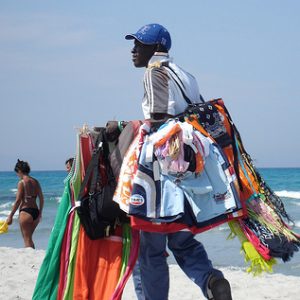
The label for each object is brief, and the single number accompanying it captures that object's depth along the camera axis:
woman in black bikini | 20.37
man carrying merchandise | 7.33
